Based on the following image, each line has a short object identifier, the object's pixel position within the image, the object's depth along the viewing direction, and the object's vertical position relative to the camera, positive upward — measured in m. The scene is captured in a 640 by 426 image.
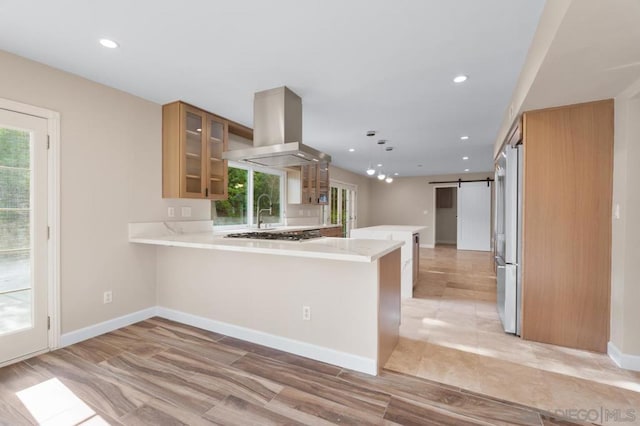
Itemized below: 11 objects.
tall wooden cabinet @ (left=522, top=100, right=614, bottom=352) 2.40 -0.12
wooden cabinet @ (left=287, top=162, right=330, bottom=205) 5.46 +0.47
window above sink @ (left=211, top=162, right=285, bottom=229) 4.18 +0.16
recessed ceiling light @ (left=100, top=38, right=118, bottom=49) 2.02 +1.16
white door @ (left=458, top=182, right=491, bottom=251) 8.59 -0.17
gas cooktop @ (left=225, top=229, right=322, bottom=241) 2.71 -0.26
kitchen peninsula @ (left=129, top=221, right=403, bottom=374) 2.13 -0.72
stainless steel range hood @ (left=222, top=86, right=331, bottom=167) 2.70 +0.77
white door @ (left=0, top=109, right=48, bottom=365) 2.19 -0.21
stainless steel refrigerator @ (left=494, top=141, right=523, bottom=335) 2.76 -0.34
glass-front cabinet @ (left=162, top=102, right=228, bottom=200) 3.17 +0.64
